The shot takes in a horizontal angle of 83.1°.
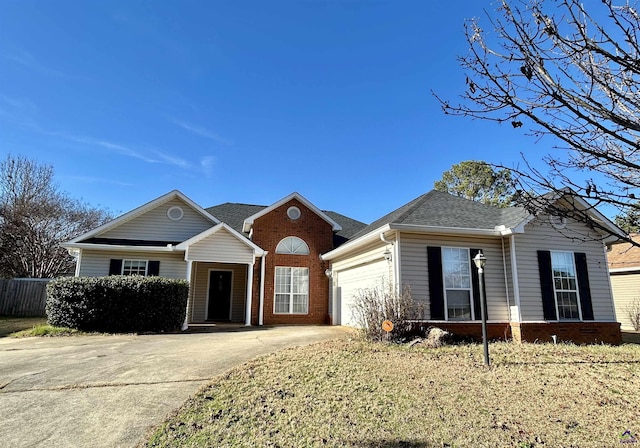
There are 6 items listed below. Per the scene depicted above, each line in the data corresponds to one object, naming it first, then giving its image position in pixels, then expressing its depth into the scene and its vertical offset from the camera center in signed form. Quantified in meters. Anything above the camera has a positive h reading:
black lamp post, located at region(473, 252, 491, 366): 6.84 -0.14
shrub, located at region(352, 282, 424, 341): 9.18 -0.49
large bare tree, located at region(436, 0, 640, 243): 2.75 +1.75
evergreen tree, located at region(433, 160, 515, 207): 28.77 +8.99
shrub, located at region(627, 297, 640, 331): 15.80 -0.81
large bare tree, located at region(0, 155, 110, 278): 23.02 +4.58
